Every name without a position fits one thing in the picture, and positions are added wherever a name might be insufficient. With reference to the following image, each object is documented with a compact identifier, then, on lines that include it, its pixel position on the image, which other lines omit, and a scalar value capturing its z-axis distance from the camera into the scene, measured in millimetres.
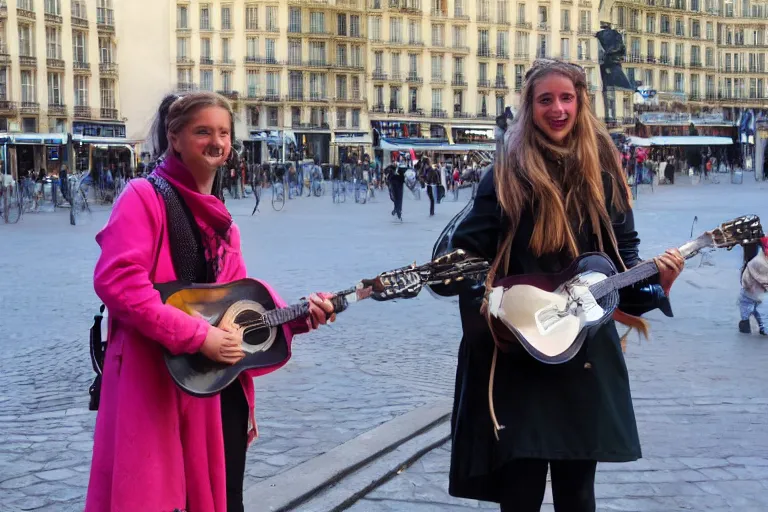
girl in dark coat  2906
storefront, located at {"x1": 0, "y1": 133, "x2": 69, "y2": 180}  51378
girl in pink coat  2664
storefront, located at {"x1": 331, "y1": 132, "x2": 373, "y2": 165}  77812
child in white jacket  8734
